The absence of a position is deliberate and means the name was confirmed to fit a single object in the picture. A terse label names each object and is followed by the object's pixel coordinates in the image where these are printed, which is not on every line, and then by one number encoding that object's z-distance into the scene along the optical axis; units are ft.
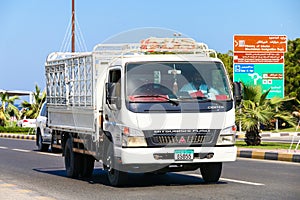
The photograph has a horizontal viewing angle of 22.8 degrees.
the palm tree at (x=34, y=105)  188.75
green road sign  129.18
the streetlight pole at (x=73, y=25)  140.36
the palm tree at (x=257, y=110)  84.74
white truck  41.91
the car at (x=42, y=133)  88.43
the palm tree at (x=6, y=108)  214.48
